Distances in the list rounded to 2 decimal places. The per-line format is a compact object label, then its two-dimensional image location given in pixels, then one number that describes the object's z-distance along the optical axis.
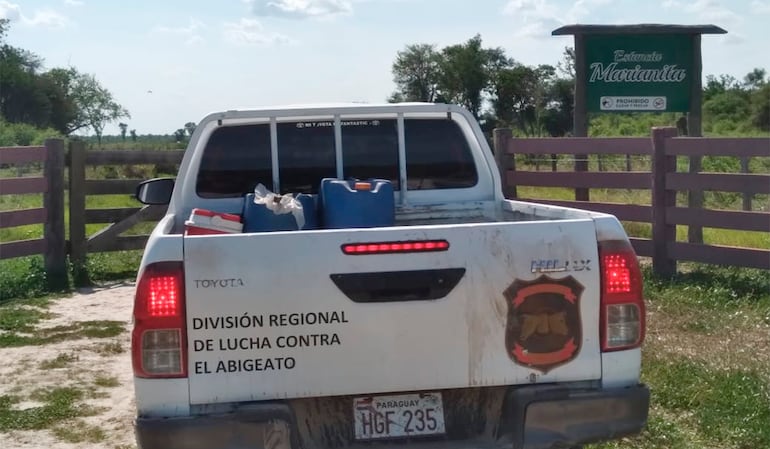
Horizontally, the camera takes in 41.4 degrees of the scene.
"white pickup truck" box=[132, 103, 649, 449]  3.93
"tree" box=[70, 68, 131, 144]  71.31
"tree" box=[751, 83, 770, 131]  37.78
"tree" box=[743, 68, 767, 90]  51.91
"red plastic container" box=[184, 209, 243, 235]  4.84
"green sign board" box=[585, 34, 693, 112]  12.59
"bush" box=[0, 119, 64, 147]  40.47
